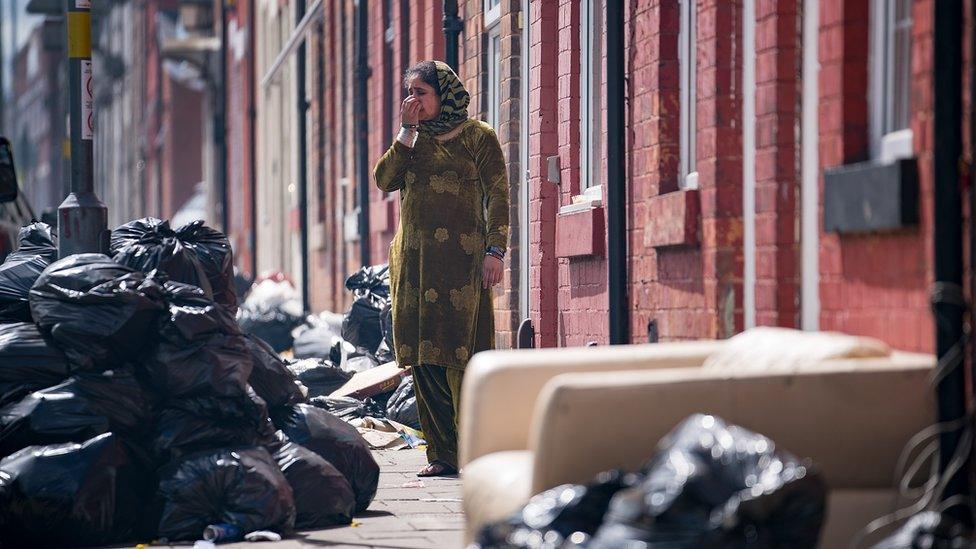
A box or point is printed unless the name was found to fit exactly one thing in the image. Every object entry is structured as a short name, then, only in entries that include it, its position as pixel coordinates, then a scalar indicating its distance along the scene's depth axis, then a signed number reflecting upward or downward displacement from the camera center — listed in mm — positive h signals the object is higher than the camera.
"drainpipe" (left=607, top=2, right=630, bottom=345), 17797 +574
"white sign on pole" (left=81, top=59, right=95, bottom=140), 17672 +1073
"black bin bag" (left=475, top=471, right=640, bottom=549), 8719 -513
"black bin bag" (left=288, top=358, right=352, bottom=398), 25094 -465
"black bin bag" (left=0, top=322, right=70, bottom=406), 13922 -213
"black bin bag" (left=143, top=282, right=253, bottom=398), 13867 -179
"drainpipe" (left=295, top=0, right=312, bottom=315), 44656 +1622
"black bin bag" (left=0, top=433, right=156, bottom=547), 12992 -671
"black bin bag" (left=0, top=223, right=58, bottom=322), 14992 +173
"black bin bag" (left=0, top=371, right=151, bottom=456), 13500 -378
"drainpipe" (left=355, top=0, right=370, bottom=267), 34656 +1896
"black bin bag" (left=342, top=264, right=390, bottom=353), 27484 -21
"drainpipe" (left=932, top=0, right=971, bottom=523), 9266 +287
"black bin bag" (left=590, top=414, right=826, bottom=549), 8156 -452
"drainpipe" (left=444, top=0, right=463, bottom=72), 26984 +2156
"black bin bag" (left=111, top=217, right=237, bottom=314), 15789 +280
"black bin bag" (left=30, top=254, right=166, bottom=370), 13852 +15
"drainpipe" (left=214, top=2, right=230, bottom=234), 57156 +3018
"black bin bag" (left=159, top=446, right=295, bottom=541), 13352 -700
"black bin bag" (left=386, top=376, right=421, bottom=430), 22437 -618
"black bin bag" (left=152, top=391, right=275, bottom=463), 13711 -439
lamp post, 16844 +769
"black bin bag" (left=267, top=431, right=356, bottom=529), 14289 -719
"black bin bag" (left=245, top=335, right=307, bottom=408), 15219 -286
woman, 17641 +380
